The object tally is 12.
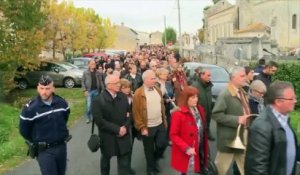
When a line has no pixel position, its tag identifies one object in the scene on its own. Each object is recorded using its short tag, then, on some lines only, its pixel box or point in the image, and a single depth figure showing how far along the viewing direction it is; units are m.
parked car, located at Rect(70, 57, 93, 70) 19.47
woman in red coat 3.60
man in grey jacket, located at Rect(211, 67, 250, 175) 3.86
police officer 3.47
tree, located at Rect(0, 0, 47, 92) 10.93
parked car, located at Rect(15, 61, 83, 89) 15.11
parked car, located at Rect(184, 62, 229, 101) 8.83
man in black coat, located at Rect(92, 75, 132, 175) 4.04
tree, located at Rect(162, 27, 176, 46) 88.60
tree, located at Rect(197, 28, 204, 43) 69.02
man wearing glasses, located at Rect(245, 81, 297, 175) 2.29
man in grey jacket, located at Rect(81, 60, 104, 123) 8.04
